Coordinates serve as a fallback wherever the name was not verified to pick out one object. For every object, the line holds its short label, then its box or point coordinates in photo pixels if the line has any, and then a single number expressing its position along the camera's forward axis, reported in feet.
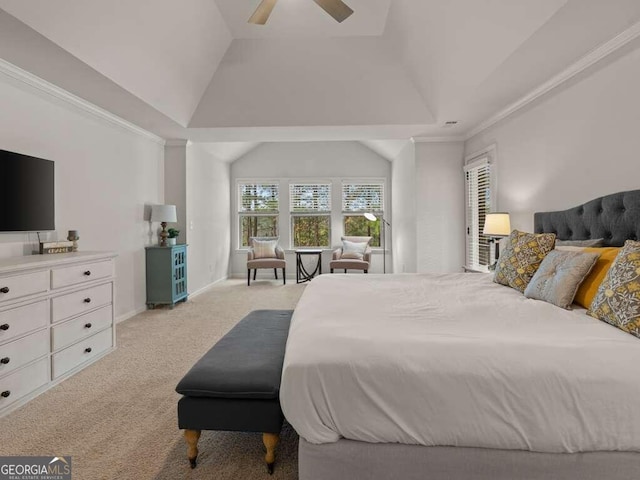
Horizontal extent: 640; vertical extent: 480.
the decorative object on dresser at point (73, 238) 10.63
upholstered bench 4.92
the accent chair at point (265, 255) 22.21
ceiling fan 8.03
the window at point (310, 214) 25.59
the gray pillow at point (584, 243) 7.66
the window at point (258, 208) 25.68
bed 3.81
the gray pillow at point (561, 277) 6.24
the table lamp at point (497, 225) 11.68
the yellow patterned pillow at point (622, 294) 4.90
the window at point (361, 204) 25.39
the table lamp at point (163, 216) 15.39
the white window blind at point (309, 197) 25.58
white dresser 7.00
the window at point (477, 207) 14.66
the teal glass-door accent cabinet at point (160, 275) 15.42
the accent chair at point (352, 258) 21.81
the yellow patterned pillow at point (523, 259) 7.88
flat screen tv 8.56
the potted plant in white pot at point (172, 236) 16.18
